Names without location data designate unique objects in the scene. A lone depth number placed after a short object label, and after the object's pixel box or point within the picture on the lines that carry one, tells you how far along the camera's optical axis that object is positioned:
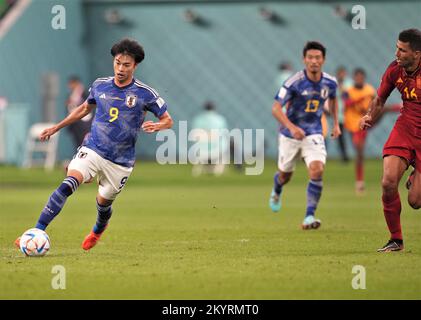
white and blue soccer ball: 11.87
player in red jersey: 12.10
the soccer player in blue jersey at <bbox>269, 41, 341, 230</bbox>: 16.05
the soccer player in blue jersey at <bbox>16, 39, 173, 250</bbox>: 12.38
